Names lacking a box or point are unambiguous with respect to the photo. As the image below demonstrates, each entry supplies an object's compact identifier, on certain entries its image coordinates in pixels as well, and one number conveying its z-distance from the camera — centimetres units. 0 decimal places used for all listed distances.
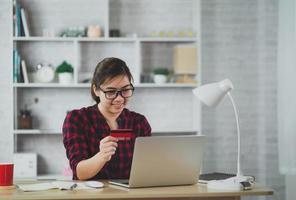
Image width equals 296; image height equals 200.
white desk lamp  296
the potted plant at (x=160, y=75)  529
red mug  273
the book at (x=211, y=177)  290
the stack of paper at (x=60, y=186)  263
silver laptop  261
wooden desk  248
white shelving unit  537
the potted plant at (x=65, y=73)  521
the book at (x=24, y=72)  517
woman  301
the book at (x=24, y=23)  518
